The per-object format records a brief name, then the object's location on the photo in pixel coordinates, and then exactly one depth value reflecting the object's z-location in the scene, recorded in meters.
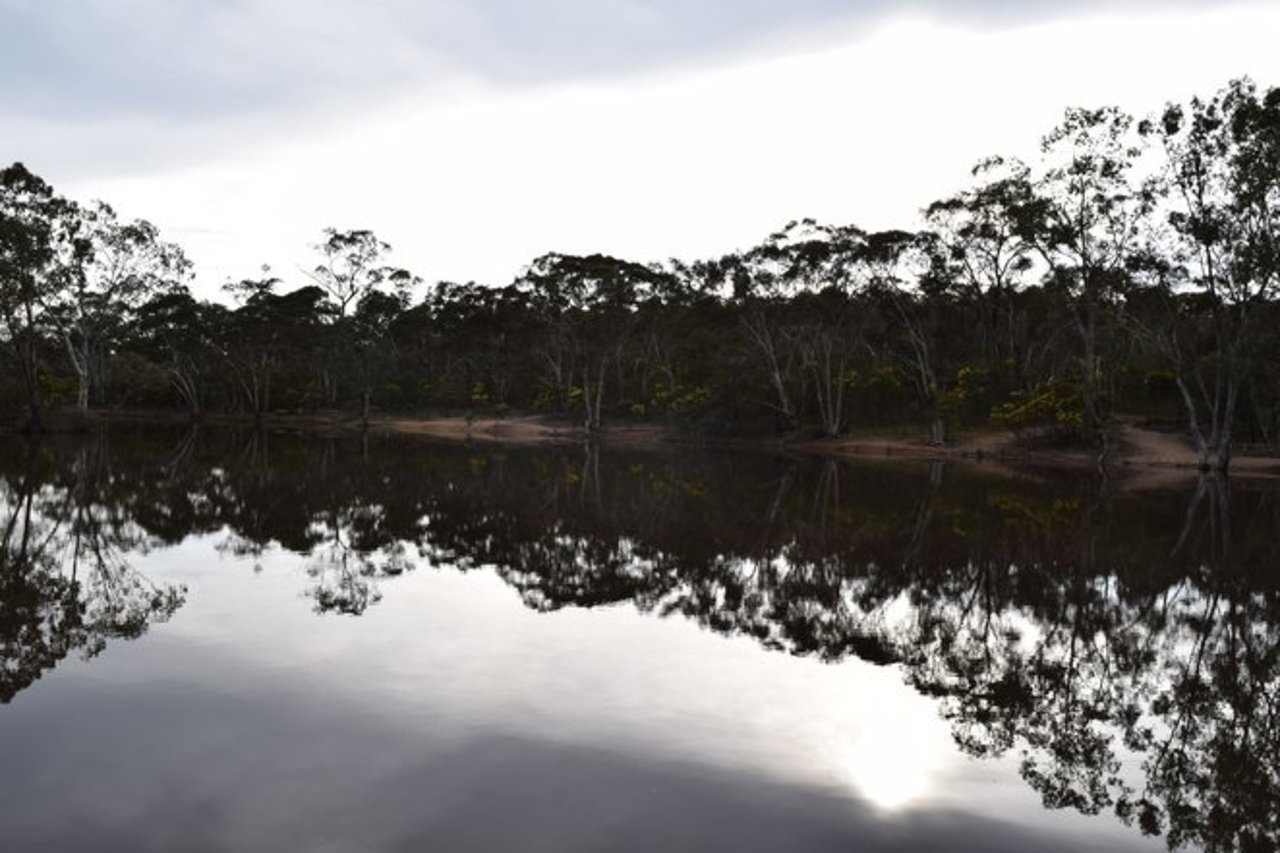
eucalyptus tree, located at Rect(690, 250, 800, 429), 55.16
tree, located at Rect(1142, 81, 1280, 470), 32.84
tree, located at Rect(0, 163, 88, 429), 43.84
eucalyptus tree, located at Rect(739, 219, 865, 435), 52.53
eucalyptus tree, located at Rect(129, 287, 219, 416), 74.44
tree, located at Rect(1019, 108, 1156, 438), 39.28
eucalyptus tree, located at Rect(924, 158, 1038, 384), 43.84
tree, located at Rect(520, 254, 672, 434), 63.12
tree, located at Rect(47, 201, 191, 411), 56.41
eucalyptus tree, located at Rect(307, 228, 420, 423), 70.50
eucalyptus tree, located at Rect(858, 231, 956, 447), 51.09
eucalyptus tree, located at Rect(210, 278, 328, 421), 76.06
